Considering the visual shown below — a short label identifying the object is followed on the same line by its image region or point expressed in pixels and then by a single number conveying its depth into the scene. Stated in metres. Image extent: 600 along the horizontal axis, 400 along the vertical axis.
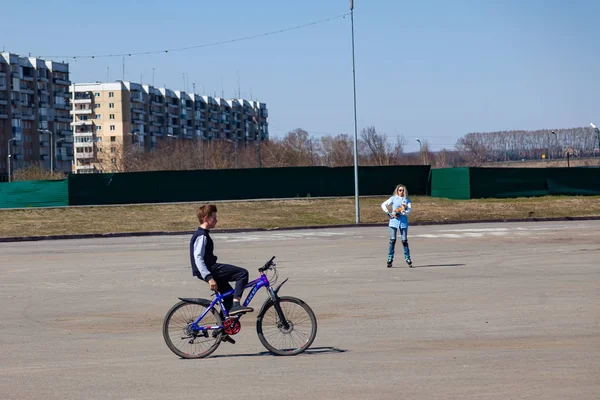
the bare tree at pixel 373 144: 130.38
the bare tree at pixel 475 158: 177.00
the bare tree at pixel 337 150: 128.59
